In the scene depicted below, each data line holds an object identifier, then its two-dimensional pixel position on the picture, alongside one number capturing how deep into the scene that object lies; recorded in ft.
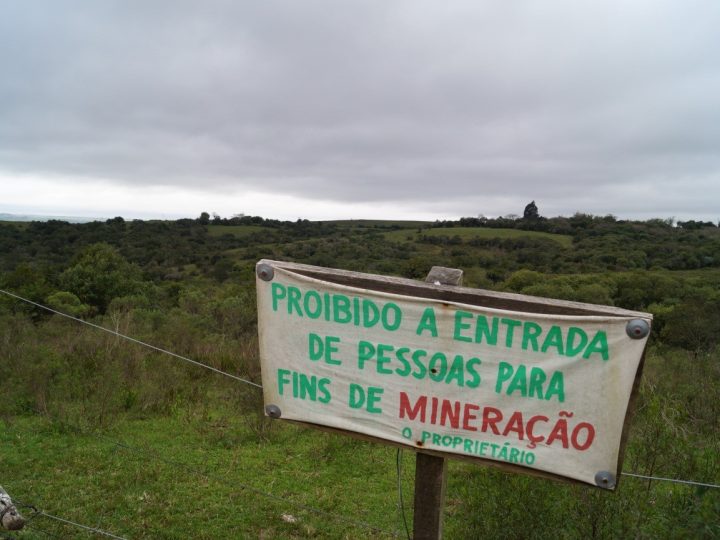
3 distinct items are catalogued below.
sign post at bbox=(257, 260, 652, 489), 5.82
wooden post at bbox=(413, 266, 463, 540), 7.04
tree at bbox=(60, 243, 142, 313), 93.45
